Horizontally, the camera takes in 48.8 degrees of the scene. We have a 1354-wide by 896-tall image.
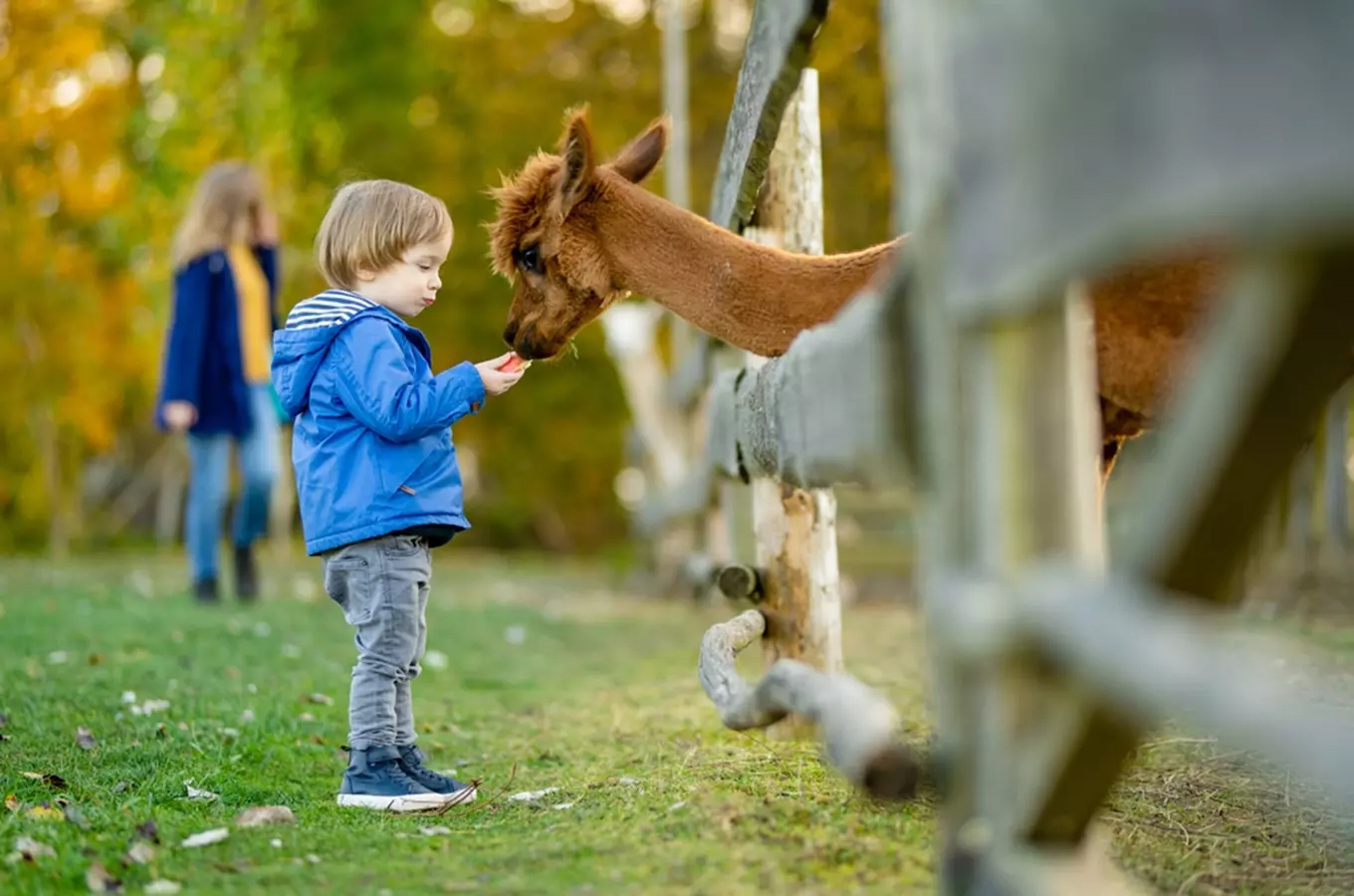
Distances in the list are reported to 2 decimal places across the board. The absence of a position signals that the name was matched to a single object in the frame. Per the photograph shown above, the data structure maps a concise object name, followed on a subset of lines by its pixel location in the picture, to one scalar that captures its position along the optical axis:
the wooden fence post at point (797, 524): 4.30
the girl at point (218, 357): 7.56
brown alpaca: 2.72
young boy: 3.52
